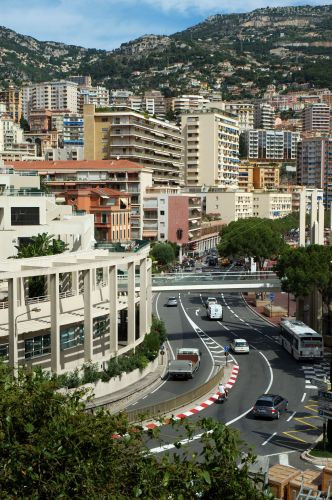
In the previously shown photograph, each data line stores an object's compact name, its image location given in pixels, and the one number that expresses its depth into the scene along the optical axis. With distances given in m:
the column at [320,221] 66.68
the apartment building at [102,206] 93.19
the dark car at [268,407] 37.86
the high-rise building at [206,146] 149.38
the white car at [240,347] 53.44
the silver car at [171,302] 78.29
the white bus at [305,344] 50.53
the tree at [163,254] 98.12
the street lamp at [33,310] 39.83
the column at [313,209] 67.88
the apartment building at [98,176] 106.81
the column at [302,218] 68.69
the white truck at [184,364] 45.91
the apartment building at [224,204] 144.12
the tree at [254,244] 88.19
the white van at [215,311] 68.00
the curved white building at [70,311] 39.12
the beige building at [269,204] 160.54
